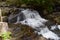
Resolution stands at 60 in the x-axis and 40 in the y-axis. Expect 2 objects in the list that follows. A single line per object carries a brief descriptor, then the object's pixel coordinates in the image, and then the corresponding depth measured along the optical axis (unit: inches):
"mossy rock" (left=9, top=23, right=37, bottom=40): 107.2
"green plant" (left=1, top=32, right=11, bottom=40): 77.3
